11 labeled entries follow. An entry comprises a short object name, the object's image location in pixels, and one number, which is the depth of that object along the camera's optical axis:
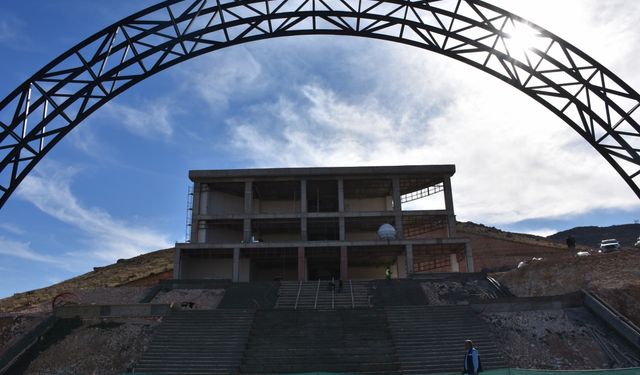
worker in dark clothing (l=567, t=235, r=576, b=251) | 42.33
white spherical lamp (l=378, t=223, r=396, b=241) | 44.62
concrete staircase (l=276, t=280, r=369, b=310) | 31.14
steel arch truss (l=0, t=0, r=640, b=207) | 13.90
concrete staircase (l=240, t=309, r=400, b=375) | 19.23
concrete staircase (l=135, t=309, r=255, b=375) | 19.83
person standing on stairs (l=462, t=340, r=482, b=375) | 12.66
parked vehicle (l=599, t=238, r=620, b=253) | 36.41
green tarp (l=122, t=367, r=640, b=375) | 13.38
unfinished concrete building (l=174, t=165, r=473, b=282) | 45.03
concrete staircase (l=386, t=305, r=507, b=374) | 19.45
